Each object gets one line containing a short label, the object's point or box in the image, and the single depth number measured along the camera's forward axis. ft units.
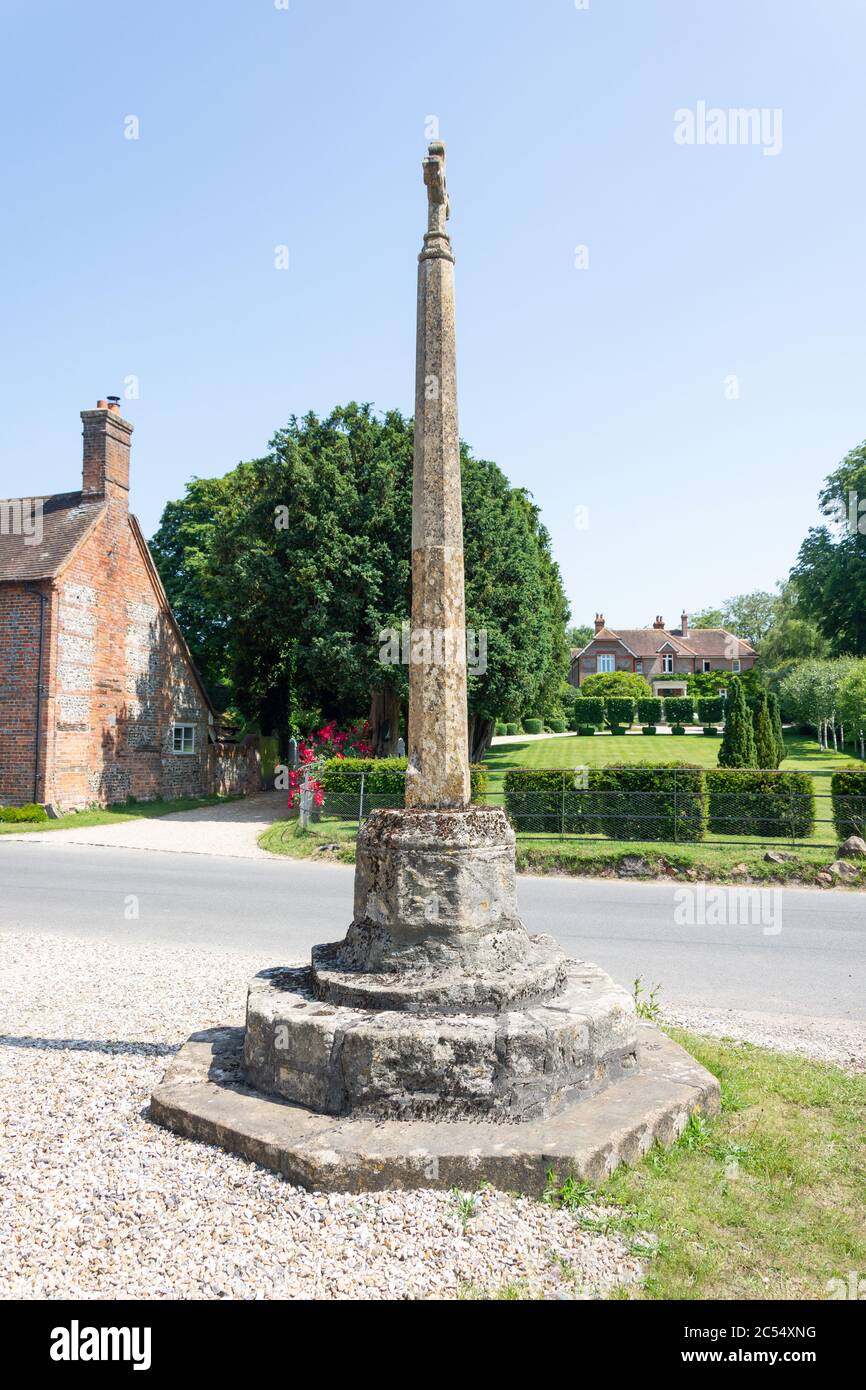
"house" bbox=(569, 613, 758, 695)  258.57
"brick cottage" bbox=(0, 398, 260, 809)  74.02
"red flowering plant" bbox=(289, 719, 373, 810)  64.34
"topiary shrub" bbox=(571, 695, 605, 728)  171.94
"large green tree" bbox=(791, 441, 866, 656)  148.77
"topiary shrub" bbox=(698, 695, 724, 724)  169.78
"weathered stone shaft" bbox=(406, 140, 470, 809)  15.94
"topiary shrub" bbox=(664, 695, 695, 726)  175.22
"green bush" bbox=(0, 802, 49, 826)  70.44
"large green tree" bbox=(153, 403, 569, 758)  72.08
